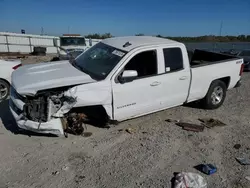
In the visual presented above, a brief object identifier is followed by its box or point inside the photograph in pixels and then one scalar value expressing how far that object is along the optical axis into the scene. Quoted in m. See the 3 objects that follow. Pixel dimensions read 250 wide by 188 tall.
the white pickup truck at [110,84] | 3.28
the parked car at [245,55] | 10.44
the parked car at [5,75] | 5.22
